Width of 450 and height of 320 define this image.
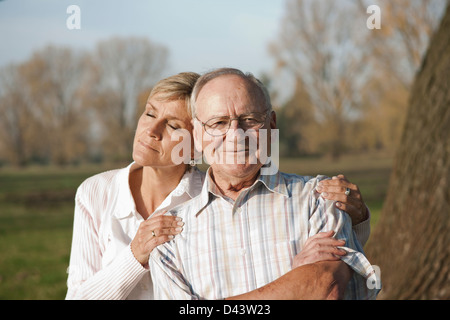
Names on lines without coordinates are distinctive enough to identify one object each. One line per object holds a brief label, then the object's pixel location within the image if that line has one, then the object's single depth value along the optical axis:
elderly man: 2.11
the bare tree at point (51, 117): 12.76
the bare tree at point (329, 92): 17.38
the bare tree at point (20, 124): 12.86
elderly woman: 2.26
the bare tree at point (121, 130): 10.30
